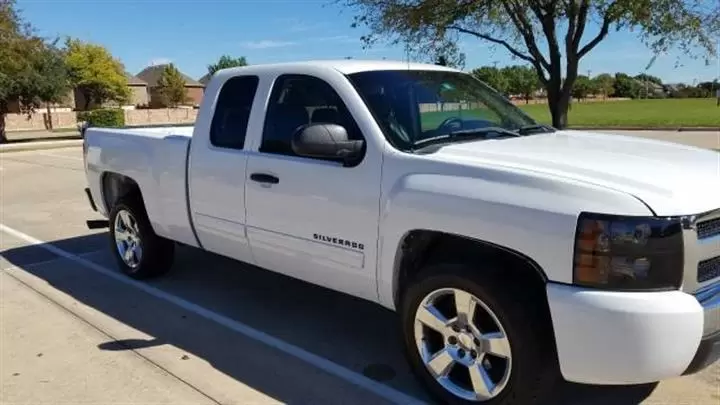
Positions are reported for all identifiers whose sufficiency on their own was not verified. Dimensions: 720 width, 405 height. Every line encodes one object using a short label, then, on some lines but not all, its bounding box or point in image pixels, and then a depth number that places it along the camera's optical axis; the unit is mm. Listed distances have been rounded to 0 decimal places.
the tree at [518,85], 83094
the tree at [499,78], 47906
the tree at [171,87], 89312
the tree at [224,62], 94412
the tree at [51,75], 33156
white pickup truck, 2805
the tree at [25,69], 29562
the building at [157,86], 94106
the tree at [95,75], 71250
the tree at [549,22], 12875
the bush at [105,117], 37422
